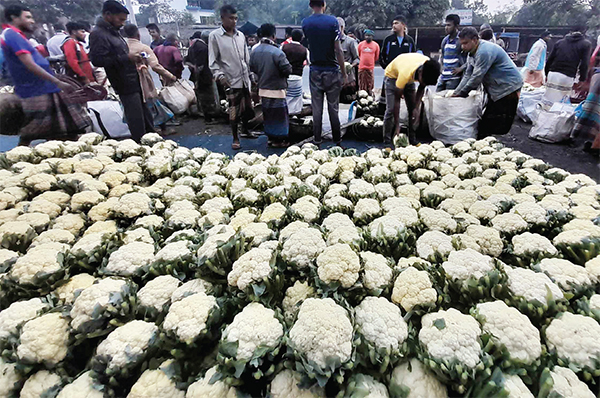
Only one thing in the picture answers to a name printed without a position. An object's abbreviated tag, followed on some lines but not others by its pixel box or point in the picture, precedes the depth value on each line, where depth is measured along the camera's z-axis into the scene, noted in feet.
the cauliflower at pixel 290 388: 3.08
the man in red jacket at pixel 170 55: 20.77
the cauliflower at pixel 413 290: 3.63
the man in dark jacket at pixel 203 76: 19.43
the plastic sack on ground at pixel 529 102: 19.42
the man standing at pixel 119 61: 10.08
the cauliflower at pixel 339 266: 3.74
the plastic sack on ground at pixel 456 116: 14.67
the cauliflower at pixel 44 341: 3.39
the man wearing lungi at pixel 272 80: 14.33
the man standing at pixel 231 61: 13.91
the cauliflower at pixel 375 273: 3.86
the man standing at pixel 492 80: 12.75
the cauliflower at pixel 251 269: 3.84
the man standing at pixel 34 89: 7.25
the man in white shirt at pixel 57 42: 11.72
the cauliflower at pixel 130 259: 4.27
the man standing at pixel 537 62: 23.15
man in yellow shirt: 12.39
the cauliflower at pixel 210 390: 3.10
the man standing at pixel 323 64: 13.33
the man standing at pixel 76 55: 12.29
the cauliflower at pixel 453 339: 3.11
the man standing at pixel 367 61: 23.75
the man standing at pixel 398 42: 19.55
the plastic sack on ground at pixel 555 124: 15.75
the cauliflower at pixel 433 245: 4.39
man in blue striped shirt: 16.43
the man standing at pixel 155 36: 20.76
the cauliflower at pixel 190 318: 3.38
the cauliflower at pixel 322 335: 3.10
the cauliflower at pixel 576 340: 3.18
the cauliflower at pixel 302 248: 4.11
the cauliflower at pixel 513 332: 3.20
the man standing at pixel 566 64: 18.16
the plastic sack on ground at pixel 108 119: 14.07
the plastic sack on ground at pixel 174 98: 19.40
